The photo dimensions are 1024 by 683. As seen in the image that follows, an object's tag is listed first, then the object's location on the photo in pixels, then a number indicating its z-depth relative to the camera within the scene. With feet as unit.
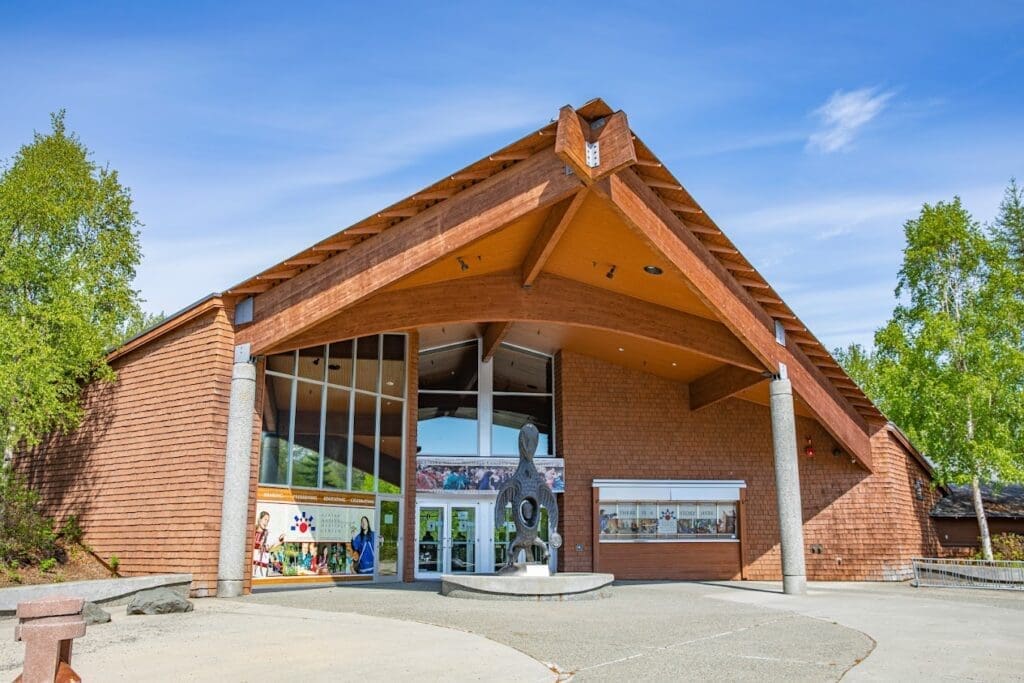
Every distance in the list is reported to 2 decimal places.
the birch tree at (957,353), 68.33
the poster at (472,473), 69.51
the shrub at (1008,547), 68.90
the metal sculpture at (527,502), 48.01
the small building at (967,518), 73.77
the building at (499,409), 44.42
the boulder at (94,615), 31.01
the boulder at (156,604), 34.58
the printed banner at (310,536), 49.80
